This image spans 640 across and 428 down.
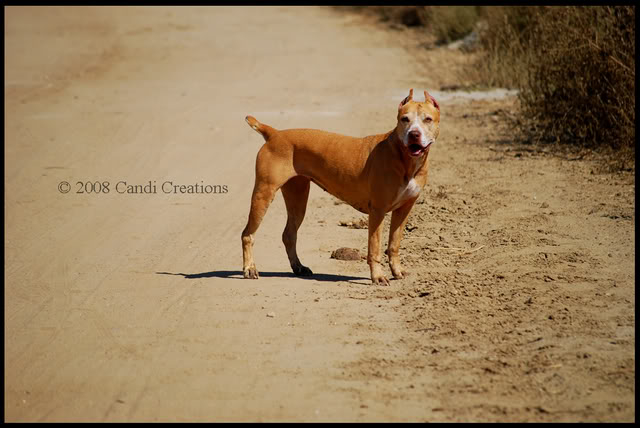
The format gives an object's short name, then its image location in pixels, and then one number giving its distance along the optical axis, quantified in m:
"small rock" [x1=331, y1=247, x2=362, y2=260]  17.66
